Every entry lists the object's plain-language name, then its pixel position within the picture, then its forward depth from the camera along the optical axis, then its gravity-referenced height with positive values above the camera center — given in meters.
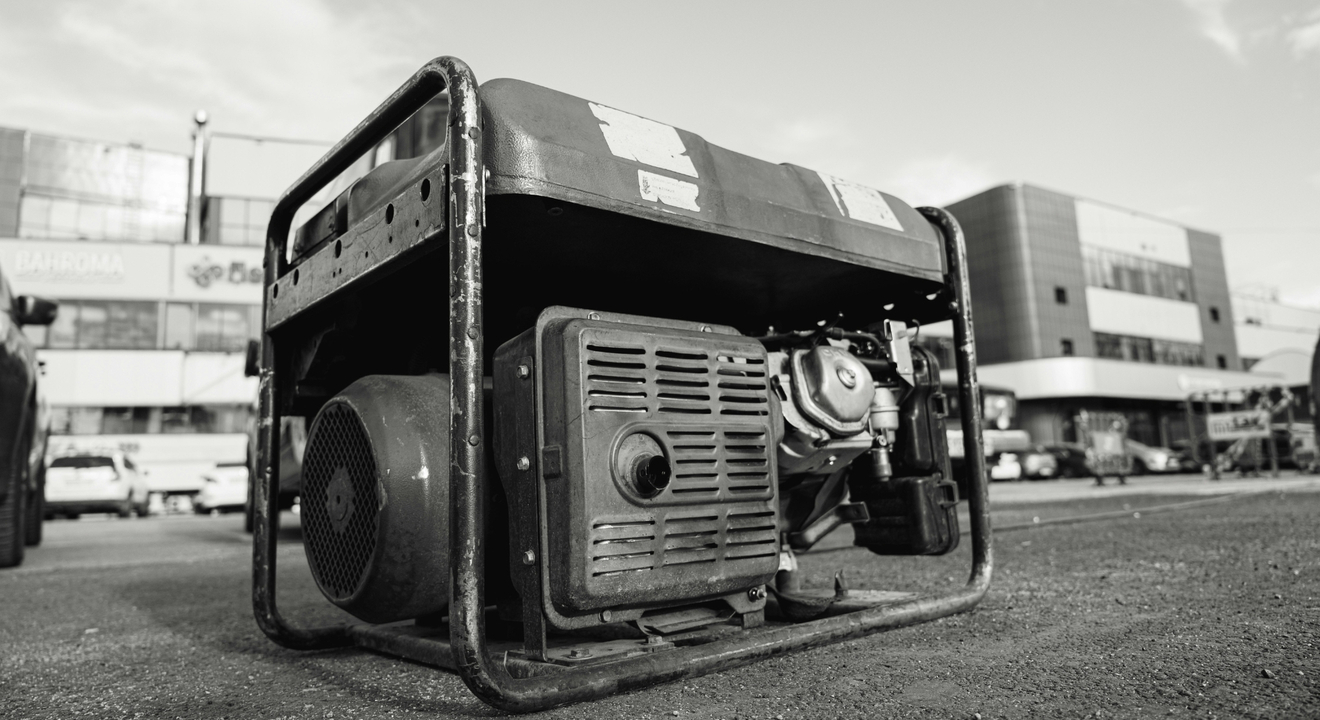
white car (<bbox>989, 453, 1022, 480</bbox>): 26.27 -0.17
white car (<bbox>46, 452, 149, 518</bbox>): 15.59 +0.33
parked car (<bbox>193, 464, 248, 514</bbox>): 17.42 +0.18
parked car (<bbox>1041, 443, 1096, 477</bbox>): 26.36 +0.03
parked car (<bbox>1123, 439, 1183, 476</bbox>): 25.84 -0.09
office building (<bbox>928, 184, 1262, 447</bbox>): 37.41 +6.87
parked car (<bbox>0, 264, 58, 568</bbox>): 4.99 +0.60
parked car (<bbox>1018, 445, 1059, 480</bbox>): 26.72 -0.07
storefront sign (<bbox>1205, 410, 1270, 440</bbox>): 16.56 +0.59
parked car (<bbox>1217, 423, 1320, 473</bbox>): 17.83 +0.01
